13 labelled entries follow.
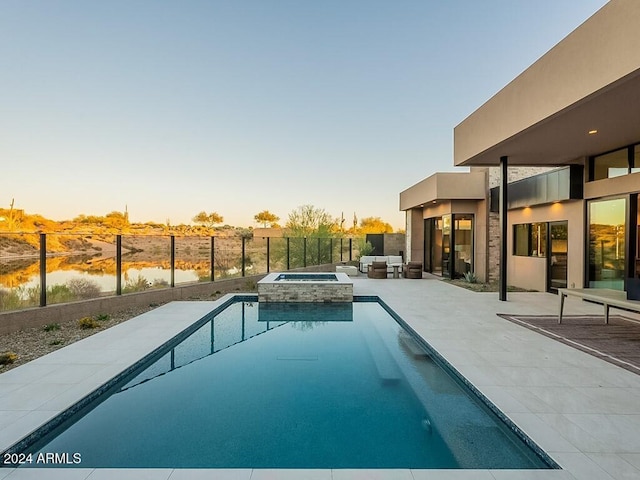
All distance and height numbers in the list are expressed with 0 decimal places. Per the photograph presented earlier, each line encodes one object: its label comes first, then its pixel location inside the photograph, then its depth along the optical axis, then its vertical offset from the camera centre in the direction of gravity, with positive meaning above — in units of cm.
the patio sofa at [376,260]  1543 -80
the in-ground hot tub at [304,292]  917 -129
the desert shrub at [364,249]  1900 -40
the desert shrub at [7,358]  429 -144
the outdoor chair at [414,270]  1333 -104
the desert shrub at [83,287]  759 -106
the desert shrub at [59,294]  679 -107
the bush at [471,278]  1220 -120
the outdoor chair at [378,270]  1342 -105
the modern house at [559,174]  448 +184
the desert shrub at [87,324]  613 -144
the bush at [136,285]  852 -111
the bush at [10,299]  619 -107
